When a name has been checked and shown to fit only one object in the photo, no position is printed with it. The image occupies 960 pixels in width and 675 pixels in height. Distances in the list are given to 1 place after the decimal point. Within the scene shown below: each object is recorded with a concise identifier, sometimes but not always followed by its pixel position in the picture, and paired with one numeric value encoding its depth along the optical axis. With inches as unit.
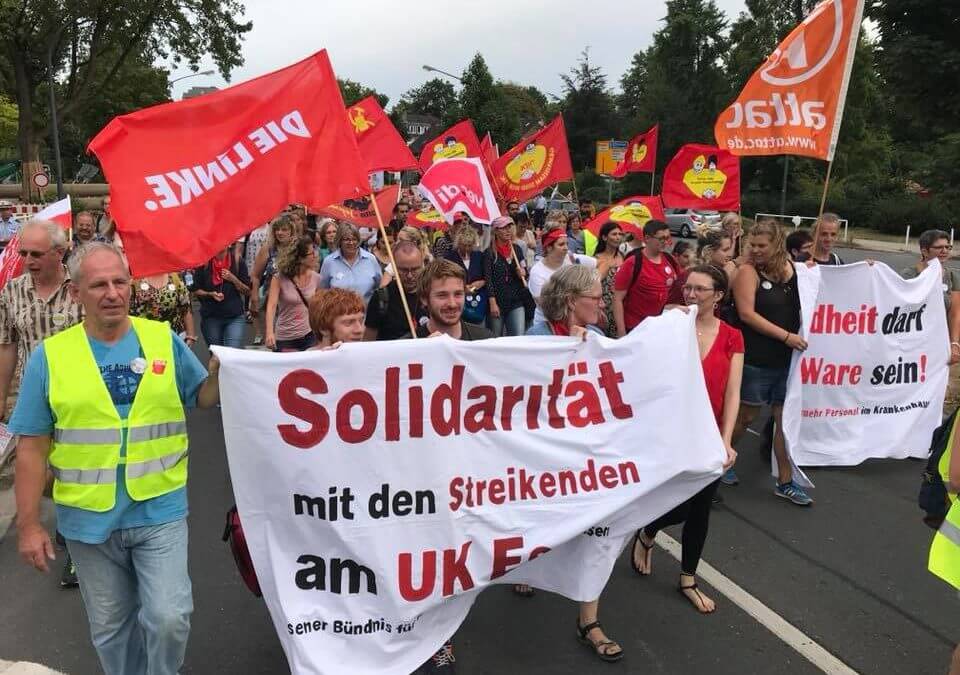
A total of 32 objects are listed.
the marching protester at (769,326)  203.3
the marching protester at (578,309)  136.6
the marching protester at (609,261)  271.1
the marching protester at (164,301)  203.5
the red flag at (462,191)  290.2
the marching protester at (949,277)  240.4
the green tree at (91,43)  1152.2
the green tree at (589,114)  2447.1
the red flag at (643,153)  554.9
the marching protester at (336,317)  131.2
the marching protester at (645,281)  243.4
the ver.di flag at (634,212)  366.6
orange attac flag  237.6
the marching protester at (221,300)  259.4
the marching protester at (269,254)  283.3
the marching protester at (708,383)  150.8
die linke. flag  136.5
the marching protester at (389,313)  189.8
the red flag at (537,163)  455.2
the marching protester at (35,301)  144.2
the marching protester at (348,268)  257.3
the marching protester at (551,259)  266.4
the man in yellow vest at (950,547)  102.3
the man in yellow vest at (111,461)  103.9
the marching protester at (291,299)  247.6
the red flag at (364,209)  376.8
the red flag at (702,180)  370.3
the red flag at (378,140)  429.7
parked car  1192.2
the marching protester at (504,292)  282.4
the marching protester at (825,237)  248.4
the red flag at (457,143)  504.1
